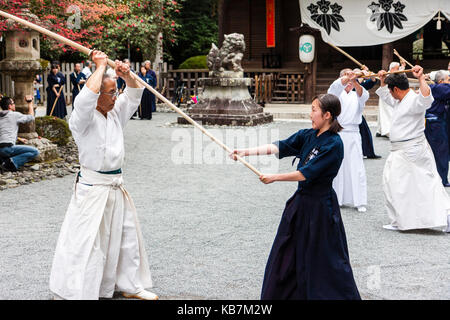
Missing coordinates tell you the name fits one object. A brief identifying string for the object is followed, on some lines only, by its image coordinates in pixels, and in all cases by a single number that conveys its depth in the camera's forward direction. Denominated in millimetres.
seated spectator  8531
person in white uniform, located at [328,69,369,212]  6699
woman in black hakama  3498
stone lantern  9492
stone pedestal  15047
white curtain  17891
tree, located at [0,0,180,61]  10375
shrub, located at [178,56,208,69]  25098
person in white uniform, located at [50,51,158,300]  3611
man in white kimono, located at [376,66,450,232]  5781
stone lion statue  15164
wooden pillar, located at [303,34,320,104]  18719
